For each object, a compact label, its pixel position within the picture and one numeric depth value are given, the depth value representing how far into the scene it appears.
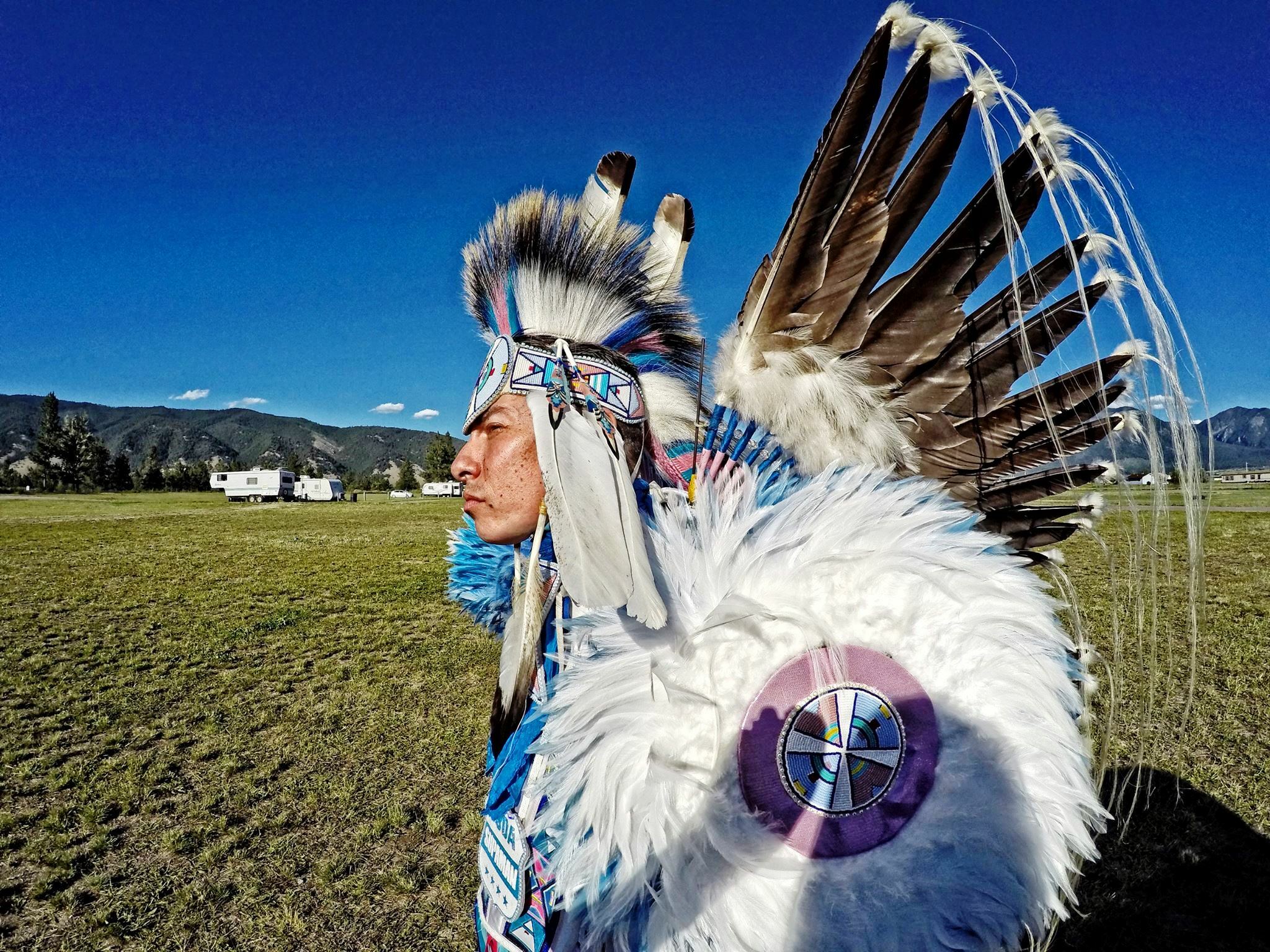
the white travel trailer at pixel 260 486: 55.09
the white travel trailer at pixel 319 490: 56.41
